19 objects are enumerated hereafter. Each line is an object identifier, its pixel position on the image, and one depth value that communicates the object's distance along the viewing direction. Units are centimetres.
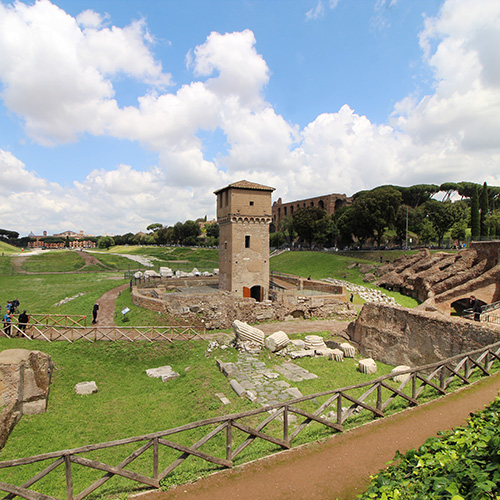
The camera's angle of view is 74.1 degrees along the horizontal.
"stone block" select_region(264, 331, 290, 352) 1602
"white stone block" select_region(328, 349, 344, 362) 1522
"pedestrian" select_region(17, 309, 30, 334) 1606
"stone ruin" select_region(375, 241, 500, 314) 2280
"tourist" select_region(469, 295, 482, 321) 1555
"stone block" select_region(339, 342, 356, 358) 1603
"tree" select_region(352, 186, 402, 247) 4956
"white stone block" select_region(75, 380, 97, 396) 1204
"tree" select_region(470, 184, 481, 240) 4303
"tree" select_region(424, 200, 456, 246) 5028
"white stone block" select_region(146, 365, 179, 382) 1377
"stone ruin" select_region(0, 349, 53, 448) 899
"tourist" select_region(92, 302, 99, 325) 2081
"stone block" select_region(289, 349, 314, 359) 1540
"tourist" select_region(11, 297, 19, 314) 2057
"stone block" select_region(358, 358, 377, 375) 1378
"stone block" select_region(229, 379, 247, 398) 1117
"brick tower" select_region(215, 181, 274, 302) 2747
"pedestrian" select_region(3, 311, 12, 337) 1550
